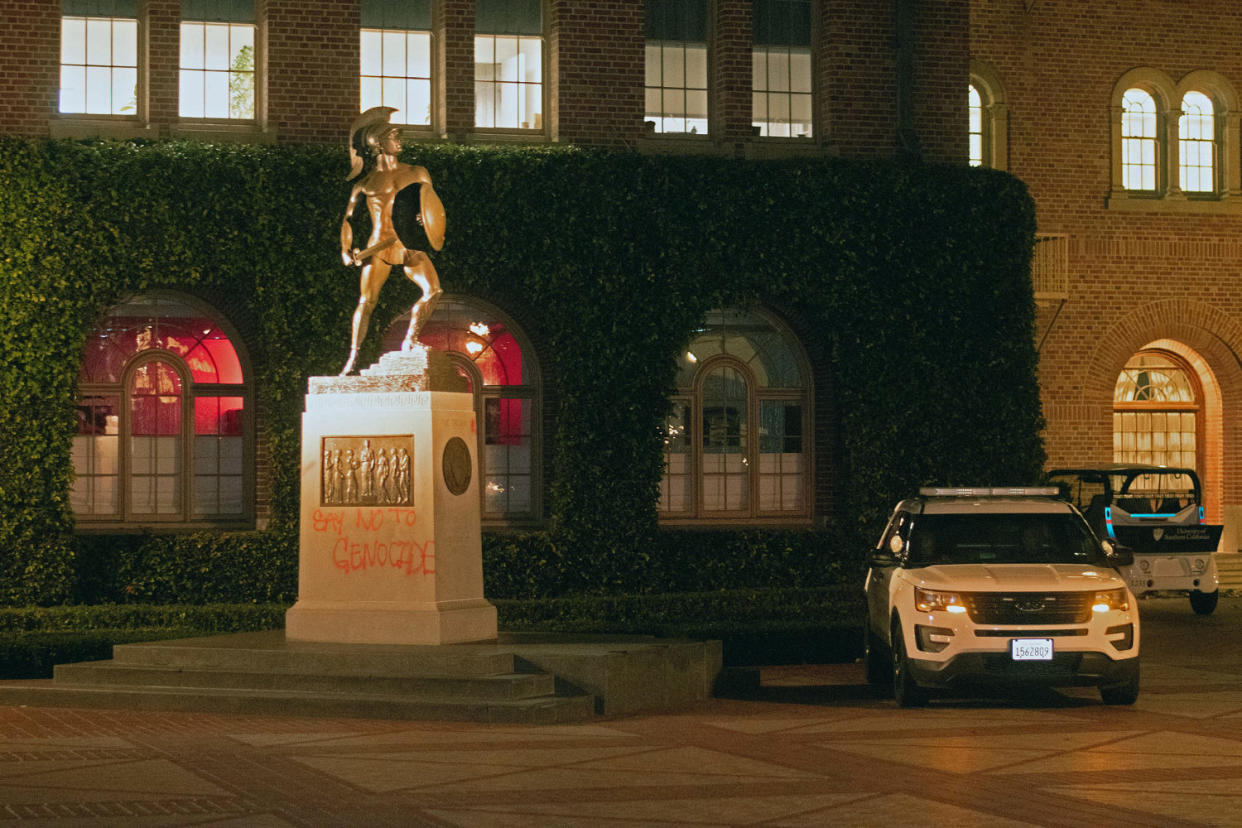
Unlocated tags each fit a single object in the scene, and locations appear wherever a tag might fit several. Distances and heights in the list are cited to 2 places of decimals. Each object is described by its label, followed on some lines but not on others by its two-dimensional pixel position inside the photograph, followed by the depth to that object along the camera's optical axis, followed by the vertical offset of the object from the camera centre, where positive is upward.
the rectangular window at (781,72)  24.28 +5.61
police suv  13.79 -0.98
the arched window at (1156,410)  29.98 +1.33
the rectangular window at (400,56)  23.14 +5.54
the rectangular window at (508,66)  23.36 +5.47
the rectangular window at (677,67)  23.89 +5.58
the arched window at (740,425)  23.86 +0.86
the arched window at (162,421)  22.30 +0.85
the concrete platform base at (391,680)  13.59 -1.49
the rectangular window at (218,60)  22.62 +5.36
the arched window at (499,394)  23.05 +1.22
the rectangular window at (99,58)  22.27 +5.31
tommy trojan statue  15.90 +2.46
